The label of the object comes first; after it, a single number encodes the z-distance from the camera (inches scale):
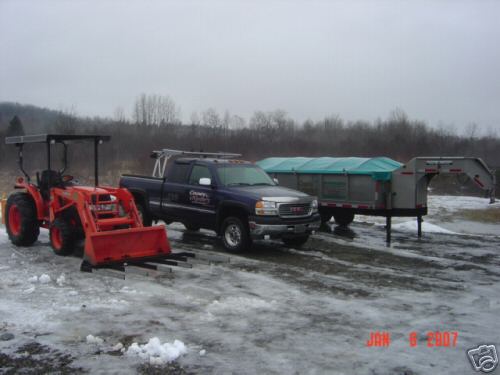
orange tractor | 350.6
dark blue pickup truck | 408.5
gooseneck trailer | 477.1
